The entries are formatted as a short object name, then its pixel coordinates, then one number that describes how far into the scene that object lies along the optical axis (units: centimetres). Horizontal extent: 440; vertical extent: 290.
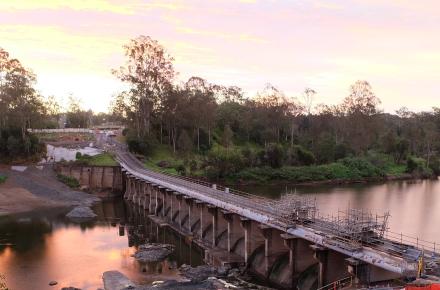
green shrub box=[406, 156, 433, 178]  10912
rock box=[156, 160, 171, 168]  8838
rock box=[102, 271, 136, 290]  3328
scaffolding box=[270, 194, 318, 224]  3241
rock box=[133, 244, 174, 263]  4184
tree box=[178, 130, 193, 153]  9694
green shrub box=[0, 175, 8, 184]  7373
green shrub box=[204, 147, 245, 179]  9075
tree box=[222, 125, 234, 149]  10981
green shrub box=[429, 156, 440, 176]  11396
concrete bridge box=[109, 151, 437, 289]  2461
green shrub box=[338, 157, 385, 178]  10385
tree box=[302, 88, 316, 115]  14251
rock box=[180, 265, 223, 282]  3578
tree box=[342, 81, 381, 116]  12175
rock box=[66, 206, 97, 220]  6250
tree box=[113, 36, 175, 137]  9456
